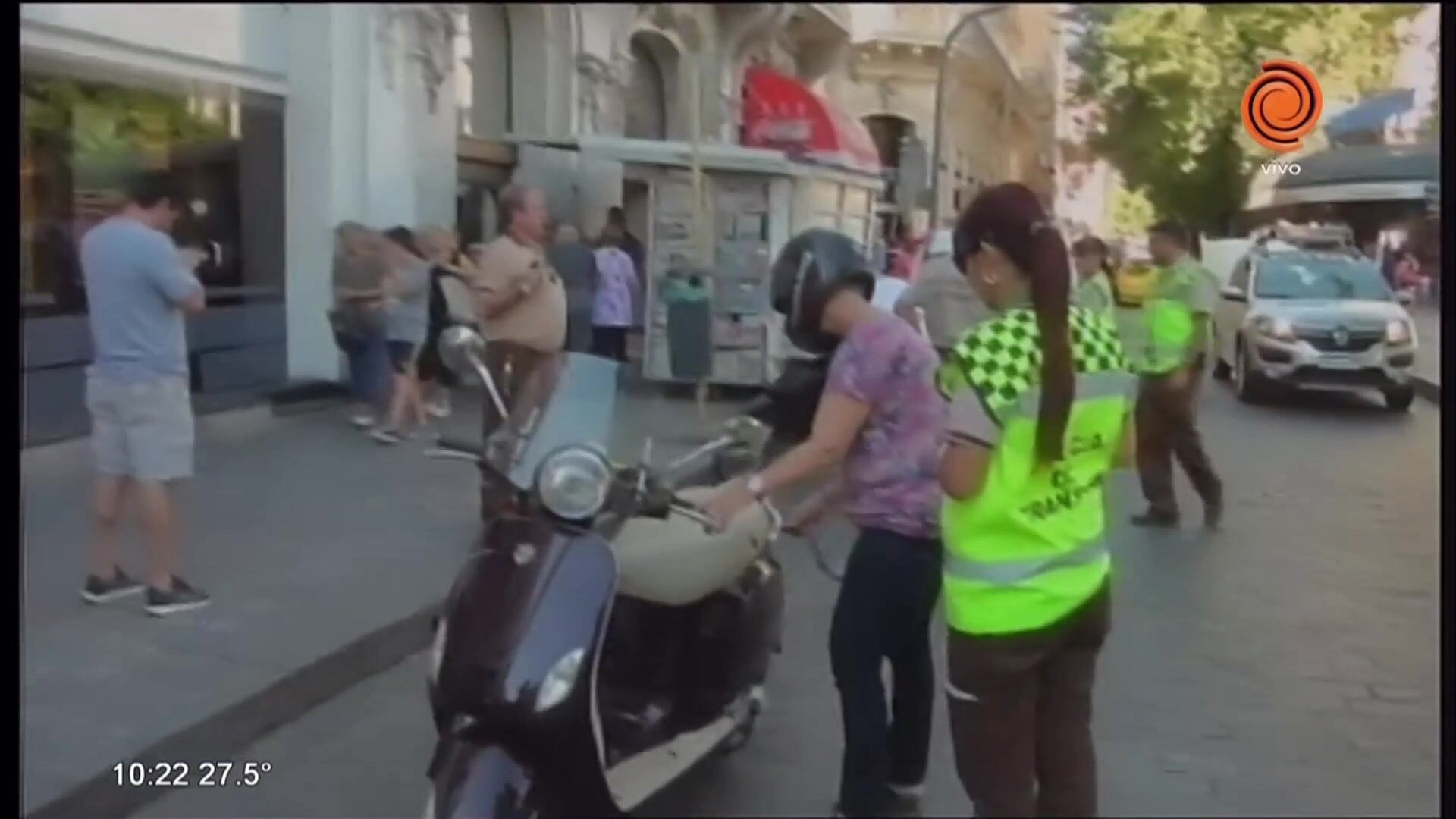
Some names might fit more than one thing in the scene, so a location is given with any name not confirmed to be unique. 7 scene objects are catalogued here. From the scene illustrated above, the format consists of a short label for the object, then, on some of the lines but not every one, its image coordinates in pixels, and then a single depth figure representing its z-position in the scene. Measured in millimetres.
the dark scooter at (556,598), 3289
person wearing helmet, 3742
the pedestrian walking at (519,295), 4070
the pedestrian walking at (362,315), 9188
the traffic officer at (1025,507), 2988
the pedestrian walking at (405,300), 8406
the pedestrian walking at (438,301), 5445
